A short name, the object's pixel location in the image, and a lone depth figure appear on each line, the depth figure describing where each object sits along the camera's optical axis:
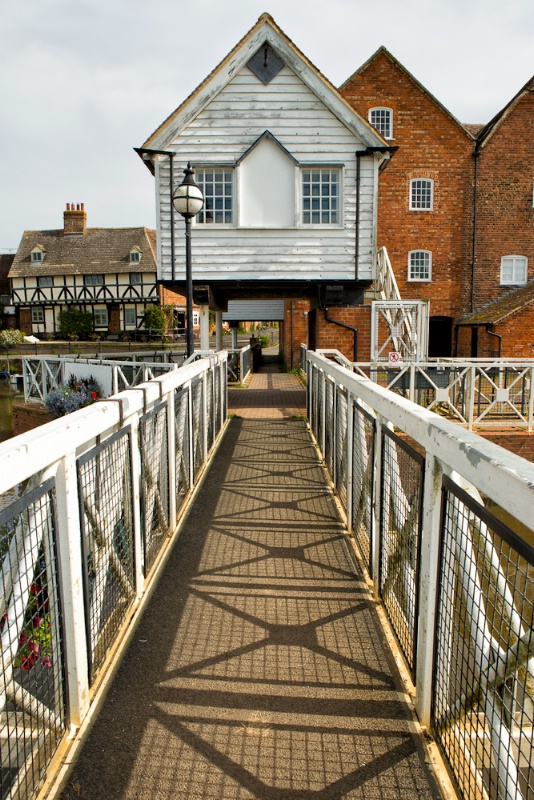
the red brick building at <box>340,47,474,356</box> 22.20
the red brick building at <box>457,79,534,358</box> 22.53
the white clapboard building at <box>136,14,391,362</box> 13.45
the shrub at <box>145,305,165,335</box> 45.44
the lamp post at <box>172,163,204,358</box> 9.43
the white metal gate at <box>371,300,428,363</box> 14.18
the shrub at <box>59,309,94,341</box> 46.34
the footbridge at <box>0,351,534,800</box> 2.08
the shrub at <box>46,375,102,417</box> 12.88
